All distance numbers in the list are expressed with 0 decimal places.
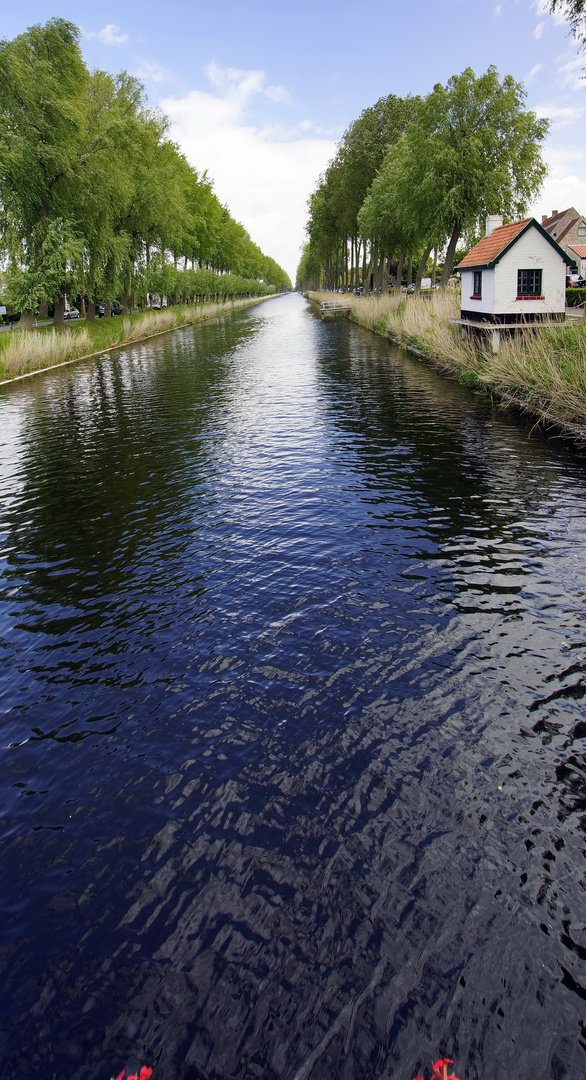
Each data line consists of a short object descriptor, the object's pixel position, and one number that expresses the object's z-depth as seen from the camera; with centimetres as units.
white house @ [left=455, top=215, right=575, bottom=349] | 2247
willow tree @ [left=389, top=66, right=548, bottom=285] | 3234
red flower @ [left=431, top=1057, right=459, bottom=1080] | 290
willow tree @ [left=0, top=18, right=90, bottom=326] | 2922
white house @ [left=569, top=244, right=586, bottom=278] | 6675
